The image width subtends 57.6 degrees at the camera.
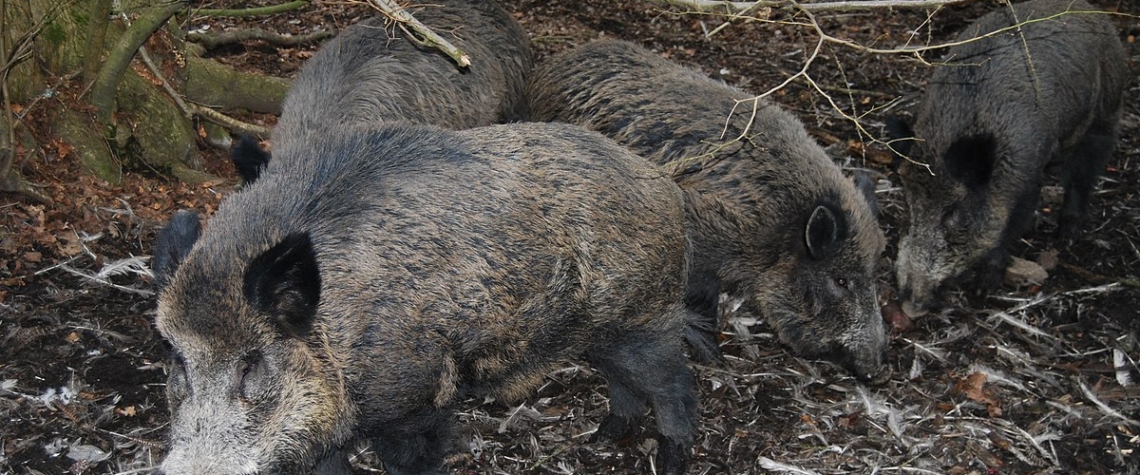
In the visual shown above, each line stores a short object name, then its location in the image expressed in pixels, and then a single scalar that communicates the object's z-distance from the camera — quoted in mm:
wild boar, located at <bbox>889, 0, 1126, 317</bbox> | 6344
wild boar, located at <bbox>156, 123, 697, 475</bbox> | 3514
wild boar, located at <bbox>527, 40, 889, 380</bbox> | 5348
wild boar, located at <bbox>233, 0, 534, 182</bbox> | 5355
